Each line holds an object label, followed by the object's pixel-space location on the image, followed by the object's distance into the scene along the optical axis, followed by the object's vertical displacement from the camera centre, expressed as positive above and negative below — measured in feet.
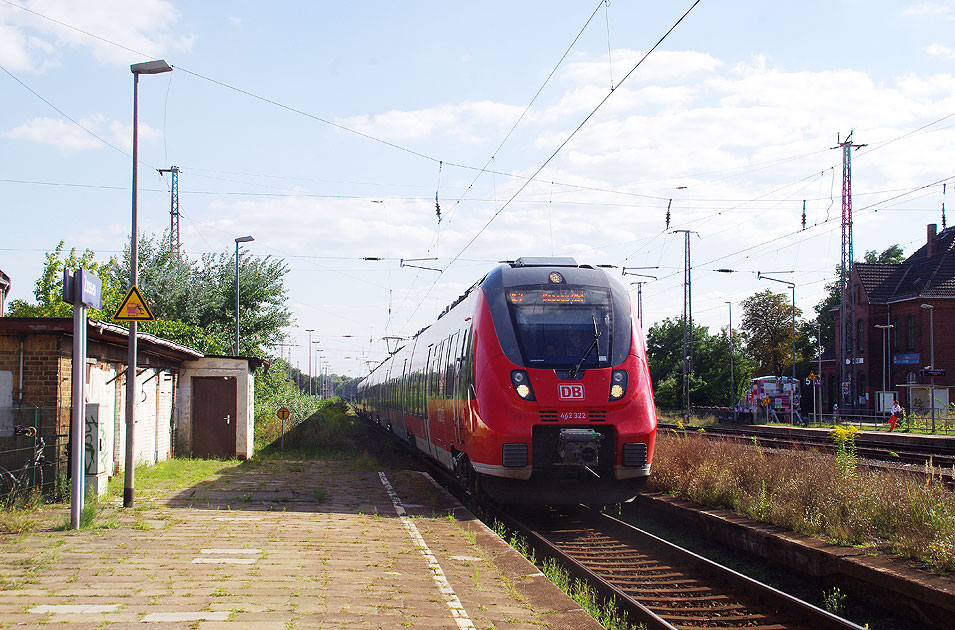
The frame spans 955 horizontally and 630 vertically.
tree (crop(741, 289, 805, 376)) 239.09 +7.80
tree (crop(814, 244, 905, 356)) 252.69 +17.04
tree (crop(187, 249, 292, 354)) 119.75 +7.83
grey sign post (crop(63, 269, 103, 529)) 32.58 -0.31
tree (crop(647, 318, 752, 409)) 202.04 -2.51
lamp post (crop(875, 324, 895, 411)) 160.27 +0.91
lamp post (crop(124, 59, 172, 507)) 39.60 +0.58
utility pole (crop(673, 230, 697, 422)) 130.00 +9.72
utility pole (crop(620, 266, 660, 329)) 149.16 +11.05
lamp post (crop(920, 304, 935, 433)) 149.48 +4.95
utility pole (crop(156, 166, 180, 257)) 115.44 +18.80
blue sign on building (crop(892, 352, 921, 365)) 157.89 +0.14
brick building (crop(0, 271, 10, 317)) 103.31 +8.19
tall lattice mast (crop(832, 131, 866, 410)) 114.73 +16.66
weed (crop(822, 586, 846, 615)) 26.55 -7.51
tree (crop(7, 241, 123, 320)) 89.45 +6.91
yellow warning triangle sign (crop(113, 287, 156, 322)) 39.55 +2.09
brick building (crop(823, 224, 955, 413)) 156.56 +7.74
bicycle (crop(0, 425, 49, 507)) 37.24 -5.40
